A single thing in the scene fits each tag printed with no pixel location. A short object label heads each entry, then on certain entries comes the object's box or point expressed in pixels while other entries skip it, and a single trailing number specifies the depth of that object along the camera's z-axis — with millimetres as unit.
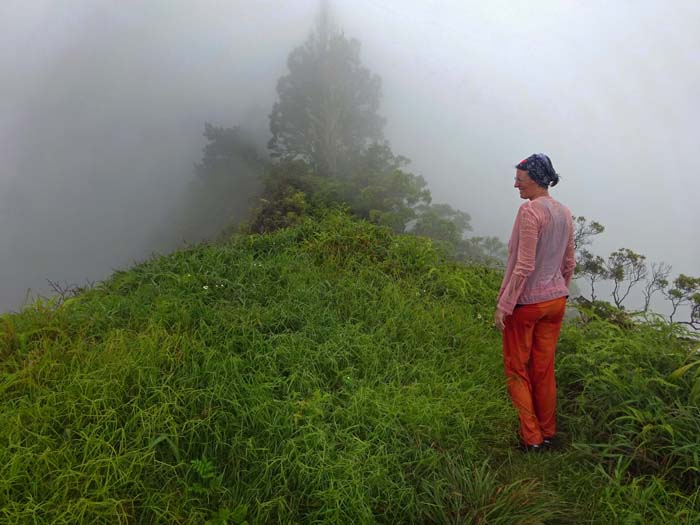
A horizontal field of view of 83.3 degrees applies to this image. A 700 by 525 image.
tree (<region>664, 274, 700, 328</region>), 10024
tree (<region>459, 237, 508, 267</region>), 14859
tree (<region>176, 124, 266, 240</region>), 25797
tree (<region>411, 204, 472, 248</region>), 12836
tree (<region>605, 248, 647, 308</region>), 12000
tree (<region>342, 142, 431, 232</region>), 11617
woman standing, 2266
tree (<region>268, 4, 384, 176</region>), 22922
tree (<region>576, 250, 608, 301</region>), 12961
